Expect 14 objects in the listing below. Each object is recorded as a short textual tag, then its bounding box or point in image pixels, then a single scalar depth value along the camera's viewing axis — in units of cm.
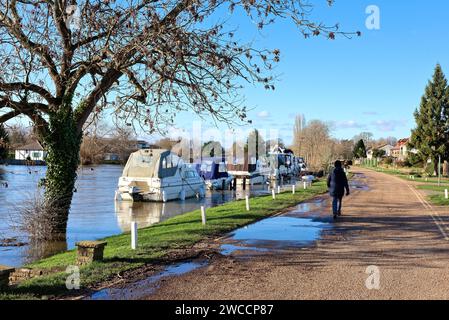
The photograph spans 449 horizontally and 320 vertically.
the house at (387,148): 14658
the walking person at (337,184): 1612
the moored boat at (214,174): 4066
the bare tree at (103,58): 1010
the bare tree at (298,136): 7341
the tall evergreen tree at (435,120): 5478
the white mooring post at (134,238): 1036
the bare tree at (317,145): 6078
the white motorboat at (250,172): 4584
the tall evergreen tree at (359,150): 13612
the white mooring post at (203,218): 1456
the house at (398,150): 11370
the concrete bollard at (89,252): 885
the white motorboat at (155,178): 2938
